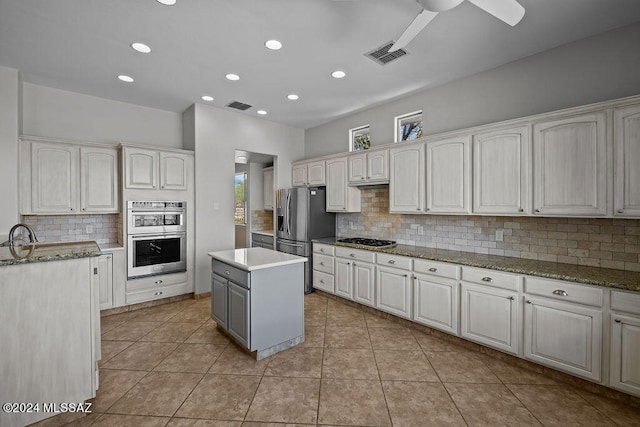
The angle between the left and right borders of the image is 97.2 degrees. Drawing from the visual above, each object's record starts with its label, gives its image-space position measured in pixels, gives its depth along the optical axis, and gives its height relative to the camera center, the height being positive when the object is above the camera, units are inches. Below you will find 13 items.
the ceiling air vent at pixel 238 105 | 172.2 +66.7
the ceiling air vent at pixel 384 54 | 110.2 +64.2
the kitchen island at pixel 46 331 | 67.2 -30.2
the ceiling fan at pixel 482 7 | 66.4 +50.1
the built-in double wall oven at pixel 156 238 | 153.9 -14.7
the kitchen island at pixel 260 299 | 102.9 -33.8
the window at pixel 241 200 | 273.1 +11.5
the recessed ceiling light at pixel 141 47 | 108.1 +64.4
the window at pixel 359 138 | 185.6 +50.1
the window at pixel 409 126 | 157.0 +49.5
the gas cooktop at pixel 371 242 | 154.9 -17.7
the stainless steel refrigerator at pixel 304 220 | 185.5 -5.7
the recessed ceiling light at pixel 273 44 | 106.4 +64.3
